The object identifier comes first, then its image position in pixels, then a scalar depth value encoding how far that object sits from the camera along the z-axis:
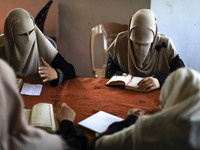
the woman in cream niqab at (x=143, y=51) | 1.89
